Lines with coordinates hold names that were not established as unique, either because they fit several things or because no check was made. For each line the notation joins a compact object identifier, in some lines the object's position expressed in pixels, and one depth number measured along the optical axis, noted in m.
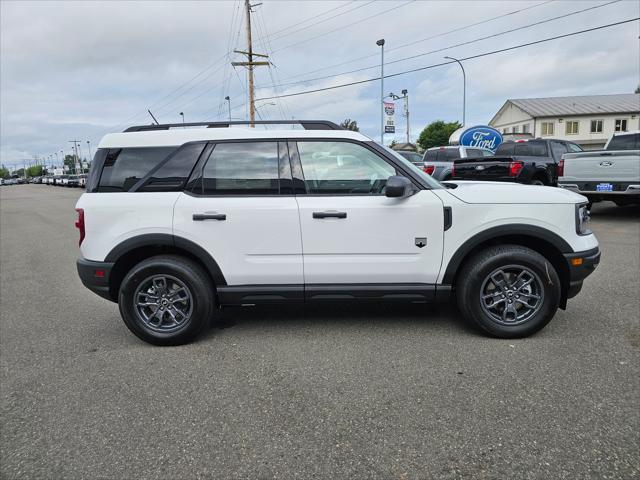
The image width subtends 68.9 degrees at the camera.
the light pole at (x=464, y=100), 32.80
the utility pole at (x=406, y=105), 50.69
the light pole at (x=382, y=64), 29.35
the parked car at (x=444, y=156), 13.91
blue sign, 18.66
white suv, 3.86
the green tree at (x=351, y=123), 80.39
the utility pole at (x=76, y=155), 120.06
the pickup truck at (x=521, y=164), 10.96
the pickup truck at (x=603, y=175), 9.68
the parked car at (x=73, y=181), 50.25
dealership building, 53.31
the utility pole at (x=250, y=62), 31.28
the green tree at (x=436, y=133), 74.12
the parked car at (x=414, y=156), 17.12
